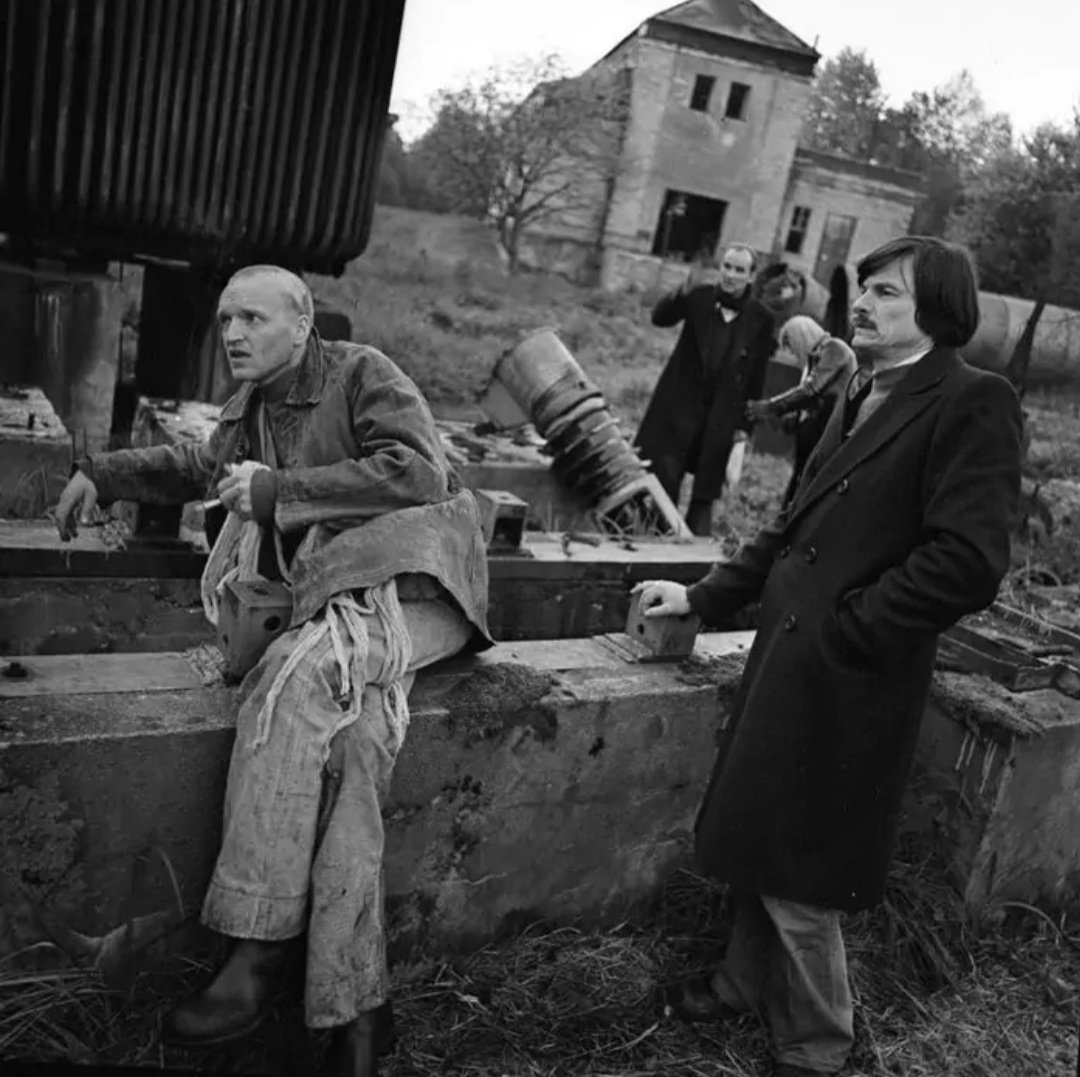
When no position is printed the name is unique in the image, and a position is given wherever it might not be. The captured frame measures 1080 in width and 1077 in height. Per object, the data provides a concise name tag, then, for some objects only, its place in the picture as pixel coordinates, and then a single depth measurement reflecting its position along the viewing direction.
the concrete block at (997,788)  3.34
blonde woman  4.92
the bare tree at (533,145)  23.92
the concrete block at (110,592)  3.46
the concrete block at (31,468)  4.25
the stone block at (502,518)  4.08
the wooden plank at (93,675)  2.53
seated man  2.31
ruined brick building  23.44
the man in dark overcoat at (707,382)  5.62
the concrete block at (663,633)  3.26
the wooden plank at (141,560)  3.44
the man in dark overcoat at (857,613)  2.22
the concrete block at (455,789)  2.37
